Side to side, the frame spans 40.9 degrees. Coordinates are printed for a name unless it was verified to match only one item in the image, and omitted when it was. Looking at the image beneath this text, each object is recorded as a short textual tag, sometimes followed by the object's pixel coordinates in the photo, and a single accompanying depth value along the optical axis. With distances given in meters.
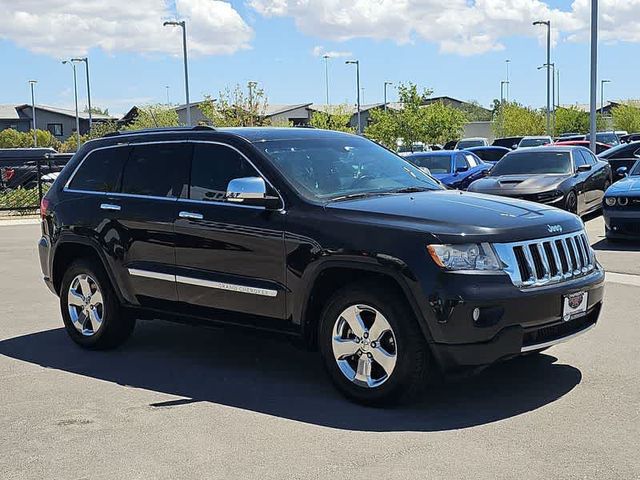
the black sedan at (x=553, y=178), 15.32
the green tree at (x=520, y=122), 61.00
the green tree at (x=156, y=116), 64.88
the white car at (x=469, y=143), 40.38
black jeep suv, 5.16
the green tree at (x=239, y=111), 35.88
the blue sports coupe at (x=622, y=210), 12.59
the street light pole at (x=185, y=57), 36.83
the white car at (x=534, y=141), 38.00
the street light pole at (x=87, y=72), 57.38
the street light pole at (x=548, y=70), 43.82
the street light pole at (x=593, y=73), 25.31
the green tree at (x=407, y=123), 43.72
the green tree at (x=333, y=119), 54.10
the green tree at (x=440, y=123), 44.19
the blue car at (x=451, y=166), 20.48
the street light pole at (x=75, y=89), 68.19
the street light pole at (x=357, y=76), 68.94
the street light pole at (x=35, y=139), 66.54
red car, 30.52
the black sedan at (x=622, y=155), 20.75
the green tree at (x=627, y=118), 68.69
